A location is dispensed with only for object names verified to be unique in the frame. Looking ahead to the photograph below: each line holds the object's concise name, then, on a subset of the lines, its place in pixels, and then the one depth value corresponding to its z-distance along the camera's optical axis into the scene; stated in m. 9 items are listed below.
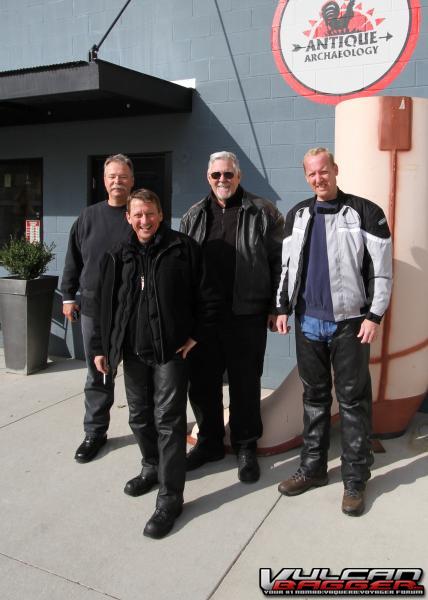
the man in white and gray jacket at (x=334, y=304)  2.91
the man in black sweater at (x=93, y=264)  3.55
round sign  4.54
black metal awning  4.55
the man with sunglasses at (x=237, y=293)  3.26
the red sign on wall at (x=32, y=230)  6.43
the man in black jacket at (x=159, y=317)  2.79
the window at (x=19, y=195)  6.42
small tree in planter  5.57
